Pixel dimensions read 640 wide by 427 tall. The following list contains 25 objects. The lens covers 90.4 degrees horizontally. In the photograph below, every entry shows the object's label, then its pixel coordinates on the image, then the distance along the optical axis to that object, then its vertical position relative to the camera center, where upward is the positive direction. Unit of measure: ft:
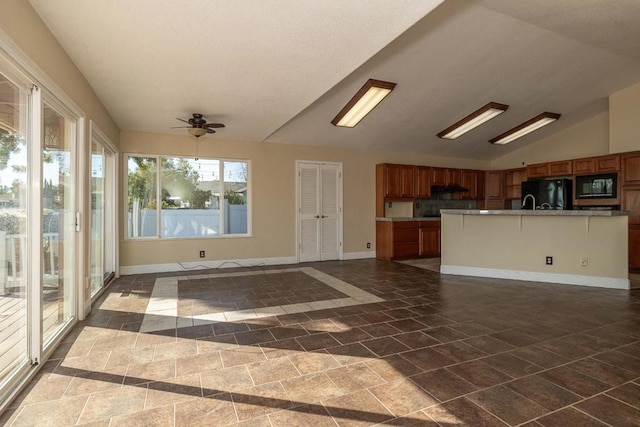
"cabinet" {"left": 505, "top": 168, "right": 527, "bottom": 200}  25.68 +2.35
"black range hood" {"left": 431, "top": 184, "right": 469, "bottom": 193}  25.13 +1.76
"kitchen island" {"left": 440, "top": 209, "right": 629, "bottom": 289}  14.16 -1.70
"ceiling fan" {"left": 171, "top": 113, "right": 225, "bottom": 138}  14.46 +3.88
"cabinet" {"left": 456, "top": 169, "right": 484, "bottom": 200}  25.59 +2.22
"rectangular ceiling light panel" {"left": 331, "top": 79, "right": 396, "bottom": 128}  14.89 +5.58
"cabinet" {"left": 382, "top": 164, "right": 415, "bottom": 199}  22.86 +2.15
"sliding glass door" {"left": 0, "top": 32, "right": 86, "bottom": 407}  6.42 -0.23
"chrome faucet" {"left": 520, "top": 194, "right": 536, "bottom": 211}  22.19 +0.78
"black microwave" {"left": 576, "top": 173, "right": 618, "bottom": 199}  18.76 +1.52
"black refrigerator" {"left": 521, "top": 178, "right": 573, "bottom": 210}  20.89 +1.21
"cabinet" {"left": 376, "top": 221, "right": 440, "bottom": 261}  21.95 -2.03
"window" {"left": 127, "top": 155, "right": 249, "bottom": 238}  17.85 +0.77
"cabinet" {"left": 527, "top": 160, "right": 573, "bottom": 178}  21.09 +2.91
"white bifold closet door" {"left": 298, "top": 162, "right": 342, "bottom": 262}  21.45 -0.08
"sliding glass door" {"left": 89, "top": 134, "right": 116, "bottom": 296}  12.76 -0.11
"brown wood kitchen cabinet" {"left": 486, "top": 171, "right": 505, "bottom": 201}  26.21 +2.13
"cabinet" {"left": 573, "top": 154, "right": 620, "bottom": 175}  18.77 +2.86
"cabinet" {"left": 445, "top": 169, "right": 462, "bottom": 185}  24.86 +2.74
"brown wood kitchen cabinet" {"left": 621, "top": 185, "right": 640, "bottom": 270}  17.85 -0.50
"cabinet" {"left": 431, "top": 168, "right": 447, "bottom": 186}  24.25 +2.66
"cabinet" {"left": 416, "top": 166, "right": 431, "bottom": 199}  23.73 +2.16
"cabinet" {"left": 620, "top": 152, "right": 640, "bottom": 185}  17.90 +2.44
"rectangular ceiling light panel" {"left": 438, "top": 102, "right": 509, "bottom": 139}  18.63 +5.72
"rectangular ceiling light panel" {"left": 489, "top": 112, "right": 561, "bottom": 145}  20.95 +5.81
